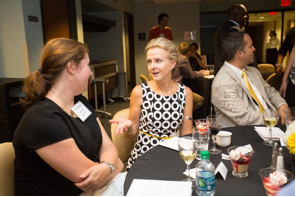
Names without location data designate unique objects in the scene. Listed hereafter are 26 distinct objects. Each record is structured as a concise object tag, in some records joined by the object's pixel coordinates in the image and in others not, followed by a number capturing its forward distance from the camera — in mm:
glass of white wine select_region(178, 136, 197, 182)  1163
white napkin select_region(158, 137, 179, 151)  1552
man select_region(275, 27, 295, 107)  3459
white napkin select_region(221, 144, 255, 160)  1289
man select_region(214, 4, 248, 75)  3441
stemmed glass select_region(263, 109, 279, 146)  1602
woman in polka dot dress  2037
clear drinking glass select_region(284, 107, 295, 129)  1404
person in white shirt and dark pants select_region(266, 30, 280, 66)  9883
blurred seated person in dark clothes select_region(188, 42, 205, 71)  7223
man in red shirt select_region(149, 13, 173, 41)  6688
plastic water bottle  1023
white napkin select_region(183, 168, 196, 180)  1196
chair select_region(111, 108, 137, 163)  1931
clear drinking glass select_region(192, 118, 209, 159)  1433
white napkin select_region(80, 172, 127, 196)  1401
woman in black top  1268
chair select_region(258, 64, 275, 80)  5632
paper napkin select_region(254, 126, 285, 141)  1651
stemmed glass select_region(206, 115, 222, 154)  1576
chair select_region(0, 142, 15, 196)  1326
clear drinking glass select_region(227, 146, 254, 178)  1166
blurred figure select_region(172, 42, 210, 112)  4824
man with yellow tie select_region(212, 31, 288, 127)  2229
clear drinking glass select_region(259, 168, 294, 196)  924
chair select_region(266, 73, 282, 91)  4116
